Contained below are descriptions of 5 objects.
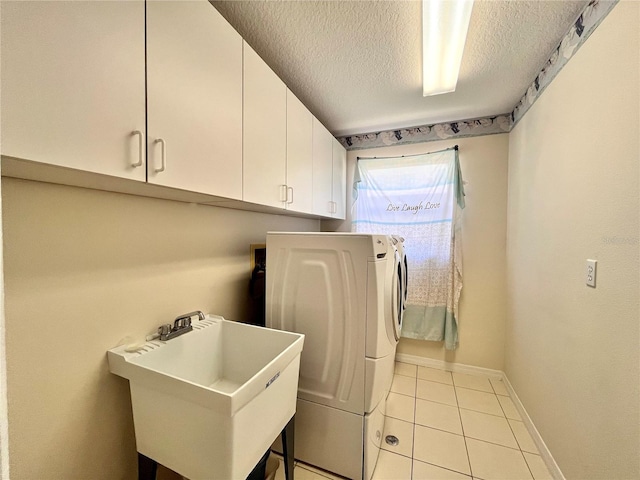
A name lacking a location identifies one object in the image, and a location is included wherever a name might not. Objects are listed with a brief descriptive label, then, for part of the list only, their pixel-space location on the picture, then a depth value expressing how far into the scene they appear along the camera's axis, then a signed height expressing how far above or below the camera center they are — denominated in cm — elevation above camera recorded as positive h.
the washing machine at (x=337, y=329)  136 -53
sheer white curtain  253 +9
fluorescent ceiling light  120 +107
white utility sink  82 -63
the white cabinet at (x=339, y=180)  259 +58
